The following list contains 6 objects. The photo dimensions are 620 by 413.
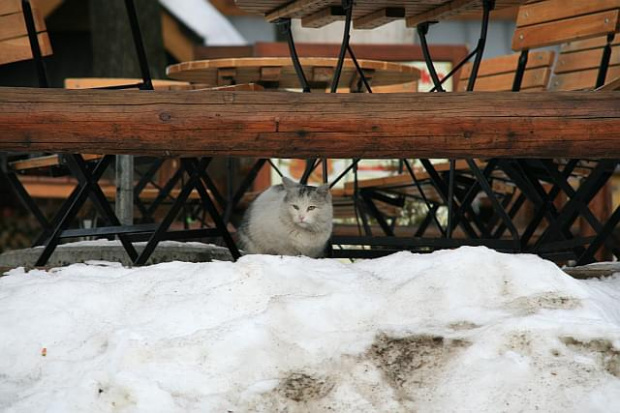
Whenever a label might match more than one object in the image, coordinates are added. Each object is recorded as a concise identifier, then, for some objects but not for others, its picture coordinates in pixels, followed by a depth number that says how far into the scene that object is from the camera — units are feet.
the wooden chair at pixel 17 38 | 25.61
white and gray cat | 26.45
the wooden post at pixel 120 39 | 53.42
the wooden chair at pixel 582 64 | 30.86
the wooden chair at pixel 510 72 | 34.01
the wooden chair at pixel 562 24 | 25.84
